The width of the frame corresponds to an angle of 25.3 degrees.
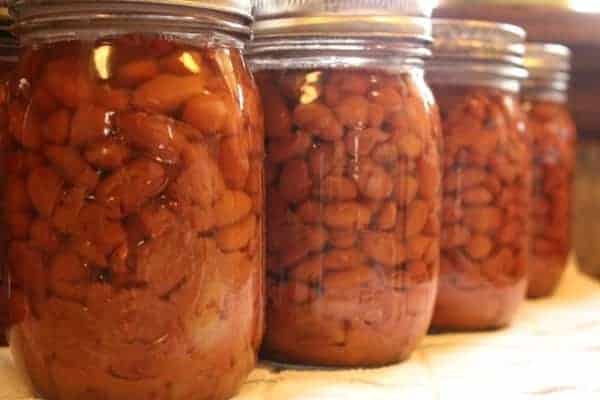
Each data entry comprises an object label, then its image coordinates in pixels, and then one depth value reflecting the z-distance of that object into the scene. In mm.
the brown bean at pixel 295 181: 470
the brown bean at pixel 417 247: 482
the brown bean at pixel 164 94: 406
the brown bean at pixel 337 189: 469
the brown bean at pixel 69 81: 408
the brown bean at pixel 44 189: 410
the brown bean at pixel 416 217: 481
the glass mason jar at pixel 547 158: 622
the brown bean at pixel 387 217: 472
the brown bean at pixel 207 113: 411
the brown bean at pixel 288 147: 469
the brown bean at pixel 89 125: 405
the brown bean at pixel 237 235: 422
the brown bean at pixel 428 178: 483
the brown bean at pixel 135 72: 407
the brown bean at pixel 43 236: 413
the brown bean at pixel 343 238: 469
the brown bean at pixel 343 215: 469
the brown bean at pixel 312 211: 470
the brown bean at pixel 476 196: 541
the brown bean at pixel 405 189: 476
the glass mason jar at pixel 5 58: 465
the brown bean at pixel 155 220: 409
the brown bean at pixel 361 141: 468
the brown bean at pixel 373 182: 469
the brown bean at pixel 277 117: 471
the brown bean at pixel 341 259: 471
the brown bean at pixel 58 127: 407
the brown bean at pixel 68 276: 410
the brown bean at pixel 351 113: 467
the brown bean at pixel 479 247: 541
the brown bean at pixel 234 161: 420
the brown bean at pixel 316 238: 470
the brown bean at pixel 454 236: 539
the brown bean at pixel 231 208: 419
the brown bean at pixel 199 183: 411
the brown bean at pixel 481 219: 540
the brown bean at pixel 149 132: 405
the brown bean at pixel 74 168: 406
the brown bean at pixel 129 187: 406
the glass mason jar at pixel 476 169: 540
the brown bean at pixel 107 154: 405
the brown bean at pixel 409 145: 475
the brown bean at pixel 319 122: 468
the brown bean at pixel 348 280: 472
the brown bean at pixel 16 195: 418
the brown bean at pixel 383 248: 472
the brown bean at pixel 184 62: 413
